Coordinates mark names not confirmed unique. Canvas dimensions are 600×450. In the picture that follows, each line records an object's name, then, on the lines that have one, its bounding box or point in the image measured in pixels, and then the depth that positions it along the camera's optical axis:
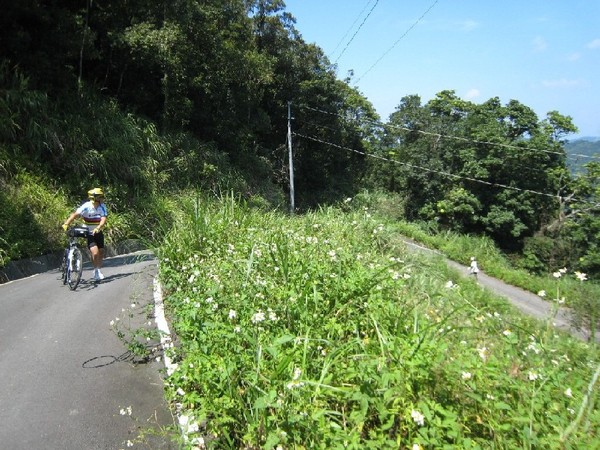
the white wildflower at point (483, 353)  3.25
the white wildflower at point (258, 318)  3.80
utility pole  27.78
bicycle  8.05
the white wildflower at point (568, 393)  2.88
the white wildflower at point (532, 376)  2.97
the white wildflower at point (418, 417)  2.58
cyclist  8.24
